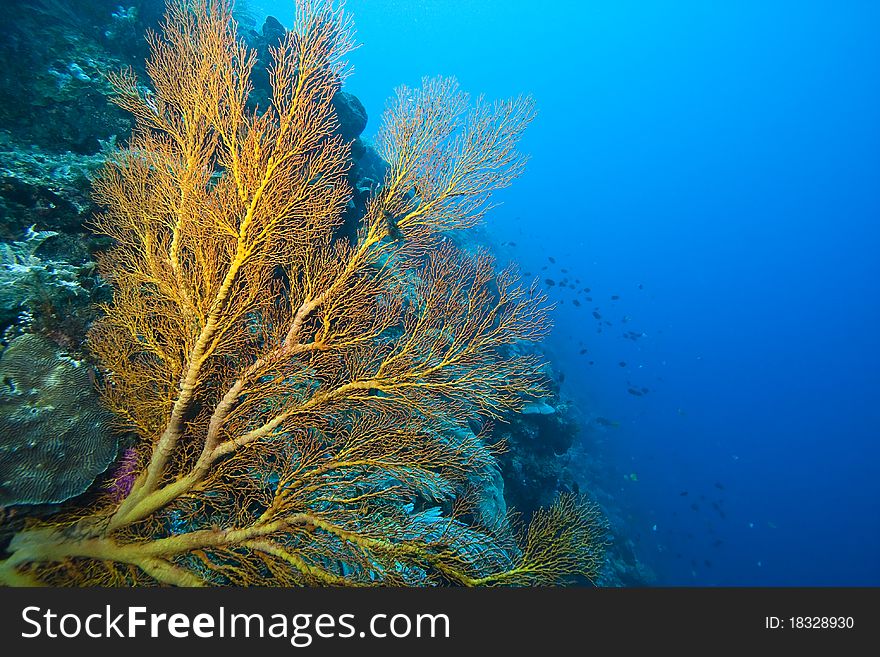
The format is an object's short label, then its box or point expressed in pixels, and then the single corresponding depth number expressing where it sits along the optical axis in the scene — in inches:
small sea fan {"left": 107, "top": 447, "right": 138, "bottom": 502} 136.5
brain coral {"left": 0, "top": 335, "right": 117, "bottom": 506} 118.2
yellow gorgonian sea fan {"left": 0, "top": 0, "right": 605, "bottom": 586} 125.3
